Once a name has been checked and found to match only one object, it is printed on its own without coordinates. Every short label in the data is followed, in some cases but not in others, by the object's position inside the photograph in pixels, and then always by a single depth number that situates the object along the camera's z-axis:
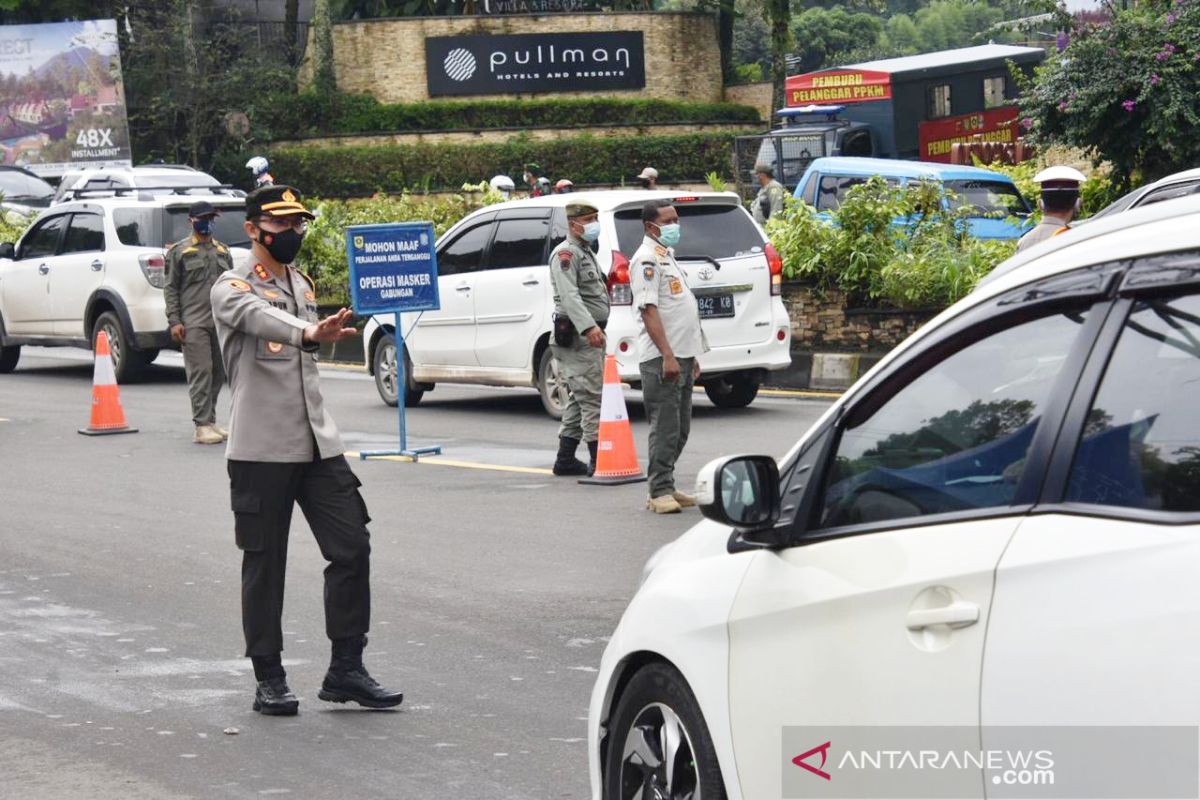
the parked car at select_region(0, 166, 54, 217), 35.28
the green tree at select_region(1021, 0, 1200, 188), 19.89
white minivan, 15.12
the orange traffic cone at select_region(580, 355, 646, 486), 12.34
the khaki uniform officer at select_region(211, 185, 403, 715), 7.05
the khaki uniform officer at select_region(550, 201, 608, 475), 12.38
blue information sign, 13.76
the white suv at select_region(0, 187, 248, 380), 19.42
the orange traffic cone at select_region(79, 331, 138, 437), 15.91
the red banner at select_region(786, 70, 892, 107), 36.97
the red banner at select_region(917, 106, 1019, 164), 37.94
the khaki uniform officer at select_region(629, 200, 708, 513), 10.91
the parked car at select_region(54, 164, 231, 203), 29.14
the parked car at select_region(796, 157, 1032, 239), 21.88
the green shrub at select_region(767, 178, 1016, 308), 17.30
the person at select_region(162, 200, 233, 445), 15.21
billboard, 50.06
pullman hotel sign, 50.12
